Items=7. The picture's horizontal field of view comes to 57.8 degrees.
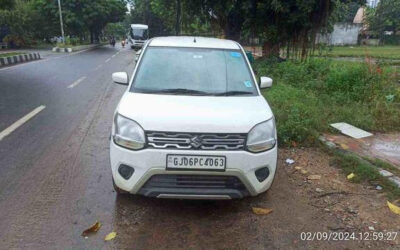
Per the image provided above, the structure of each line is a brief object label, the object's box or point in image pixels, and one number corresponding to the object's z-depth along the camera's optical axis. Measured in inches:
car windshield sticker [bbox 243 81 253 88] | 168.8
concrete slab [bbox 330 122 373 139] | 239.2
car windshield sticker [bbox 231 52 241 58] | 184.2
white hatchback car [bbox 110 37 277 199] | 125.9
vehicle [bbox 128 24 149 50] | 1594.6
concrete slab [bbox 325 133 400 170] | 205.0
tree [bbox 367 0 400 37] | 2183.7
